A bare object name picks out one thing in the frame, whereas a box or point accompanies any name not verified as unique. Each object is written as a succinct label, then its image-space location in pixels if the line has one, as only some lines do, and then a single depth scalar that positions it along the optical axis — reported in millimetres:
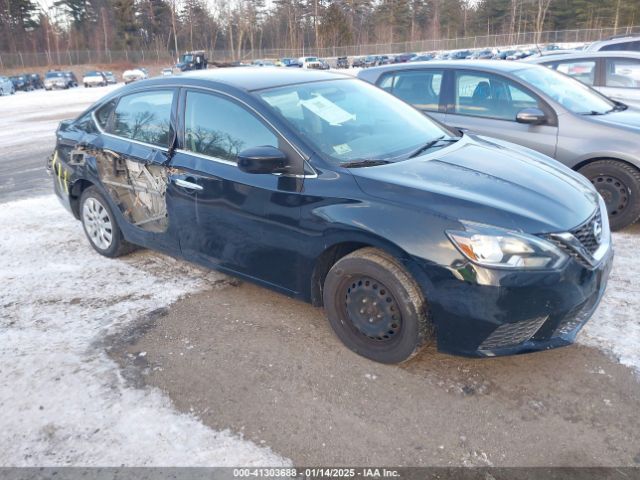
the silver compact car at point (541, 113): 5195
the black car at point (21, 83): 38647
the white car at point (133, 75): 46397
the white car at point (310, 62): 52750
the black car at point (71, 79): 40375
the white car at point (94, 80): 41875
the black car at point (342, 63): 60000
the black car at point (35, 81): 40884
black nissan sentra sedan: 2787
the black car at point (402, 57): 56062
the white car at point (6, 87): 33594
